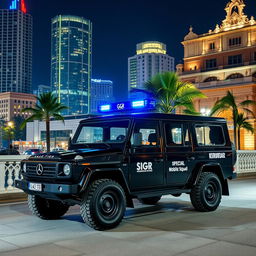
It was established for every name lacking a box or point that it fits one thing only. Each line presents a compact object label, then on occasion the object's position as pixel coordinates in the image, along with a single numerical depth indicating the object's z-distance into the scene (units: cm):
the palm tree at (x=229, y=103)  3135
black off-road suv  696
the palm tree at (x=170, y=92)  2145
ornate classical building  6475
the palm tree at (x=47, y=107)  3170
